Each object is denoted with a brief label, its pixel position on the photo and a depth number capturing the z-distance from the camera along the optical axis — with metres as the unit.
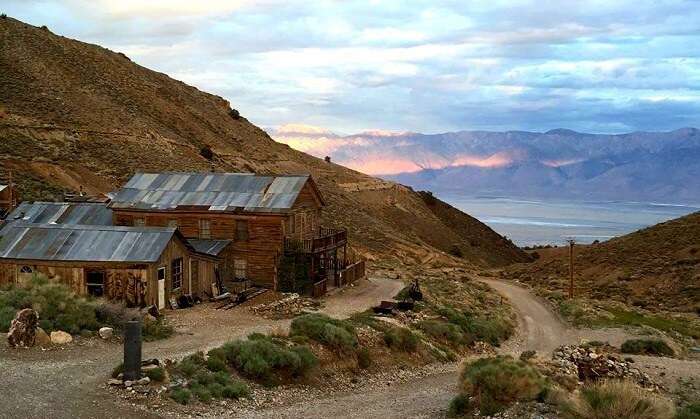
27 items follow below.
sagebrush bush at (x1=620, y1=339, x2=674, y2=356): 32.53
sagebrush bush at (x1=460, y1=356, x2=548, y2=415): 18.47
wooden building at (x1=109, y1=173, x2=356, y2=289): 34.94
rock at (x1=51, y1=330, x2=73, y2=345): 21.47
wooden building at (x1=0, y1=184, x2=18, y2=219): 41.00
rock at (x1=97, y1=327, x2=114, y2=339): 22.77
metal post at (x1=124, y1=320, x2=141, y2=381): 18.03
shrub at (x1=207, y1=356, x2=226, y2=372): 20.06
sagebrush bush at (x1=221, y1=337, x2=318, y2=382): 20.69
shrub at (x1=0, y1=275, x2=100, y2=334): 22.56
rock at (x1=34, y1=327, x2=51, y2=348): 21.11
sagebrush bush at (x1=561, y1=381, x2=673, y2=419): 15.20
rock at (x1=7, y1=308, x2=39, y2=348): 20.61
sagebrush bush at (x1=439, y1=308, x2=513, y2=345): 32.16
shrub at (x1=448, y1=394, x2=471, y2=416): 18.91
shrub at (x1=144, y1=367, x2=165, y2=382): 18.34
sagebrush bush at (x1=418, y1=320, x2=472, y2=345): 30.14
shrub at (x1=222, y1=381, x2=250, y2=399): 18.89
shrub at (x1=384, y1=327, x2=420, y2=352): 26.55
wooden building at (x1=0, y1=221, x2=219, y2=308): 28.27
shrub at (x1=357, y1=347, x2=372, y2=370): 24.25
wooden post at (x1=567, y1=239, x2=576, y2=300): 48.86
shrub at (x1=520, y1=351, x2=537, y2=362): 26.86
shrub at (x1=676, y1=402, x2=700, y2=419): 16.78
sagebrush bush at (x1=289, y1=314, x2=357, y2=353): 24.19
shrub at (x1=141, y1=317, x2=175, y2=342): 24.03
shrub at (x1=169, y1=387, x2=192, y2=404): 17.66
